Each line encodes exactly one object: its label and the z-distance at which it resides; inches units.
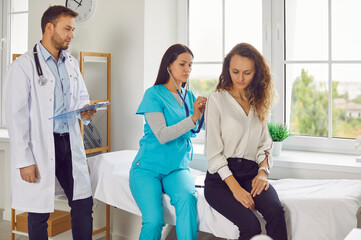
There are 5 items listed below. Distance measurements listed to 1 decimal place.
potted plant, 109.9
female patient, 79.8
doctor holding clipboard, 92.0
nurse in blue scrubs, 87.9
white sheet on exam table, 78.1
